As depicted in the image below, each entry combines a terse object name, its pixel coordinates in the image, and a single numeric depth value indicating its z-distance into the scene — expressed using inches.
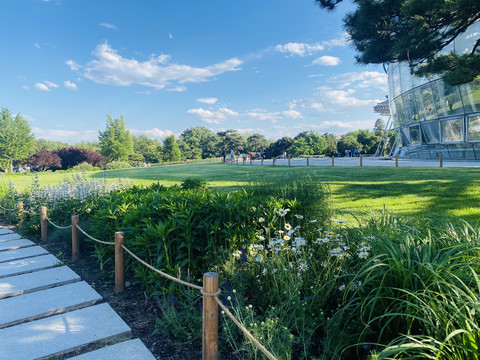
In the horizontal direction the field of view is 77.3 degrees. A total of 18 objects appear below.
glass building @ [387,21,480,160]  786.2
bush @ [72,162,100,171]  1417.8
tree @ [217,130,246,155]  2805.1
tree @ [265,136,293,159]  2463.1
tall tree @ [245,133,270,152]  2864.2
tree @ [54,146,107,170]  1755.7
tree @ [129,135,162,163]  2481.5
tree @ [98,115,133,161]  1961.1
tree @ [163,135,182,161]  2389.3
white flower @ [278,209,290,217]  152.5
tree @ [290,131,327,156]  2407.7
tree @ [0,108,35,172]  1486.2
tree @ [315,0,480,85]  233.0
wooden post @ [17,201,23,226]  291.4
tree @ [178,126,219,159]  2773.1
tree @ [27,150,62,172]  1601.9
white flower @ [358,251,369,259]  110.2
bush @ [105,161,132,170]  1586.7
